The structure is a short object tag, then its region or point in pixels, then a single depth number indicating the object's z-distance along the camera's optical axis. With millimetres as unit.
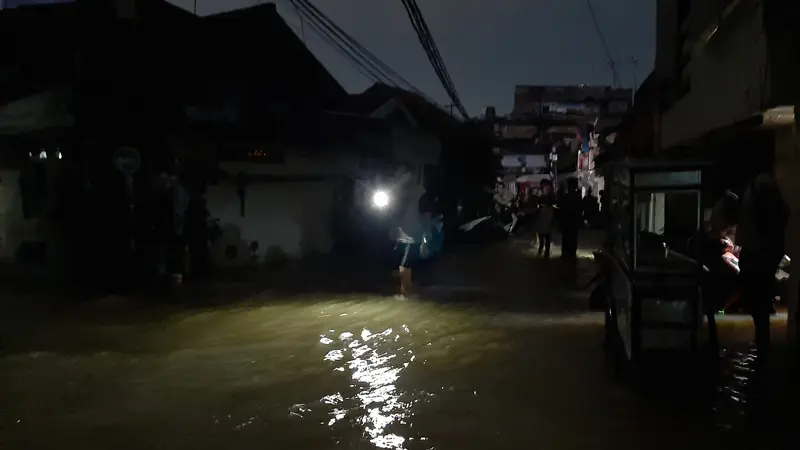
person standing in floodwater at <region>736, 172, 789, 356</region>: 7578
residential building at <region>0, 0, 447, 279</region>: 14336
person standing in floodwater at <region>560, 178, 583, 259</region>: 18719
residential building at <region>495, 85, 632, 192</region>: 46031
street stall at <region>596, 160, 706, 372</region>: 6680
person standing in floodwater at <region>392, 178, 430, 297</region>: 14508
